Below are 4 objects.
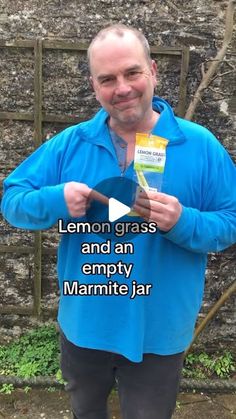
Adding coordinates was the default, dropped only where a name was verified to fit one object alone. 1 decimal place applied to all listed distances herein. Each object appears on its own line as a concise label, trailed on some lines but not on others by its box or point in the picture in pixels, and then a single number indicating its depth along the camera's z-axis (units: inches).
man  53.3
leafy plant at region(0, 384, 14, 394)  106.7
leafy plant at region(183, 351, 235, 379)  114.3
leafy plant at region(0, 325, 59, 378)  111.7
